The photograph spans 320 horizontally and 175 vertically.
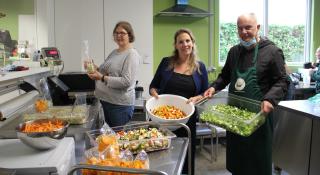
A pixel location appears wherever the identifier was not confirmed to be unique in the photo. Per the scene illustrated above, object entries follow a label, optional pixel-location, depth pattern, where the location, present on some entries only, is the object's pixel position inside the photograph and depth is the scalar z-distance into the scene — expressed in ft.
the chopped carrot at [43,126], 3.98
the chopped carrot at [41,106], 6.12
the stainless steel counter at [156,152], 4.22
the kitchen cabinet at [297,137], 7.93
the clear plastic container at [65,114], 5.65
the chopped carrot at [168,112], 5.92
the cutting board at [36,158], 3.31
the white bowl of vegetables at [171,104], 6.00
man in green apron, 6.69
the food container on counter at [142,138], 4.54
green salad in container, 5.76
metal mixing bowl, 3.69
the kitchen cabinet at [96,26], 11.60
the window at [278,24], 16.31
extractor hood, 14.17
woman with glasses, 7.72
